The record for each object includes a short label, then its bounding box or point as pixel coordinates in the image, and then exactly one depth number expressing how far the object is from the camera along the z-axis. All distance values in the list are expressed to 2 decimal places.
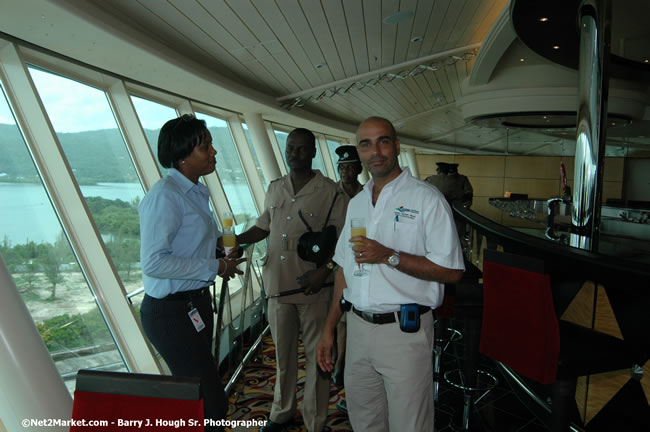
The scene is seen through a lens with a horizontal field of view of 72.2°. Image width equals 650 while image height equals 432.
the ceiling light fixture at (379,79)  7.16
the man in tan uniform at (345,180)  3.65
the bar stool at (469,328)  2.91
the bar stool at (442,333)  2.83
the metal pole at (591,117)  3.48
